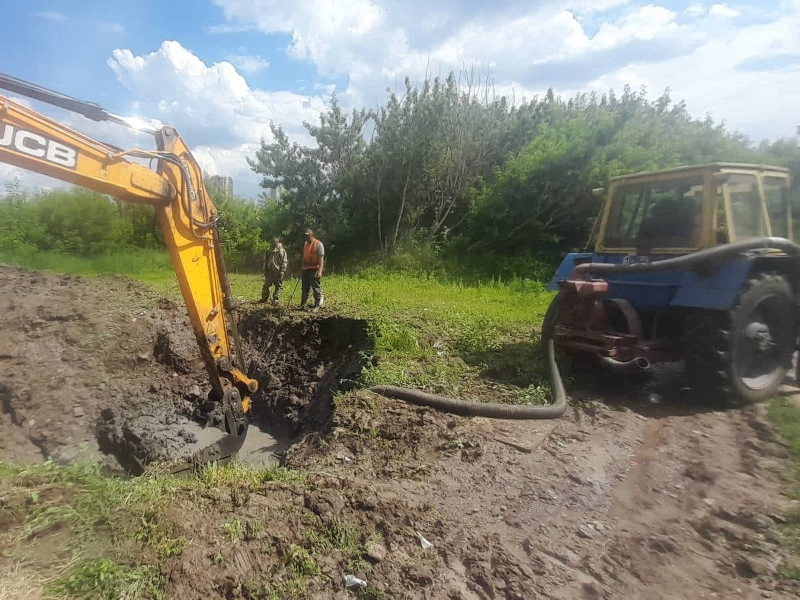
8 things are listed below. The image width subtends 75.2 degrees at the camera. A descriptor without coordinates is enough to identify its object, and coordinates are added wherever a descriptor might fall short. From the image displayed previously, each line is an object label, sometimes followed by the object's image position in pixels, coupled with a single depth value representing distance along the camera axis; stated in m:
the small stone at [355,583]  2.65
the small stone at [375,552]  2.83
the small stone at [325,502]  3.19
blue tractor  5.16
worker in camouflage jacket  10.22
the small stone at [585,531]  3.25
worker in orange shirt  9.73
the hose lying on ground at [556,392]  4.85
